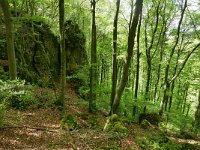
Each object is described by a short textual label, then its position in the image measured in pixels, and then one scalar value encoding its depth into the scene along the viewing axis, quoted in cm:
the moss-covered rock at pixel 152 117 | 1259
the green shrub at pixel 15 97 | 471
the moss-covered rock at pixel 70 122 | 649
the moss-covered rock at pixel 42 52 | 1147
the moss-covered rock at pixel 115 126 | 674
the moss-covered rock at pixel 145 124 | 994
